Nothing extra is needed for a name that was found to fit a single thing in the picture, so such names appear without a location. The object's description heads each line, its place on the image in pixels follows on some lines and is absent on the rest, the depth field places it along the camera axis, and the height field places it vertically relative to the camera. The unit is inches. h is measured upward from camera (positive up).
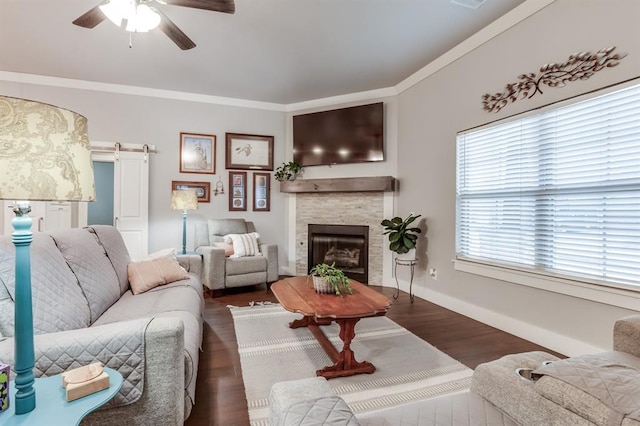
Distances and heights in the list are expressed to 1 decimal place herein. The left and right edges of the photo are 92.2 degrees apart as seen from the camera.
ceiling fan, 85.0 +57.7
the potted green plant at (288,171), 193.3 +26.7
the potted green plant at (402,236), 148.4 -10.9
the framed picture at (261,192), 198.1 +13.6
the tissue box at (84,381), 38.8 -22.1
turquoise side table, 35.0 -23.7
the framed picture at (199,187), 182.2 +15.0
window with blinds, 80.6 +7.6
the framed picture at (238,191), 193.0 +13.4
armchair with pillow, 152.8 -22.5
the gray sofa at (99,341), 47.5 -21.0
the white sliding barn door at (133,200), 172.2 +6.8
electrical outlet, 145.9 -28.5
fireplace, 183.9 -21.5
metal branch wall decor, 85.3 +43.7
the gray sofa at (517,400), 28.9 -20.1
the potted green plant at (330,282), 93.8 -21.1
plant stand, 148.9 -24.3
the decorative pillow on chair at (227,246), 165.9 -18.4
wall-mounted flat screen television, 175.3 +46.2
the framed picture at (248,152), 191.8 +38.8
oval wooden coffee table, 78.3 -25.2
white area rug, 72.9 -42.6
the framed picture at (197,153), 183.5 +35.8
